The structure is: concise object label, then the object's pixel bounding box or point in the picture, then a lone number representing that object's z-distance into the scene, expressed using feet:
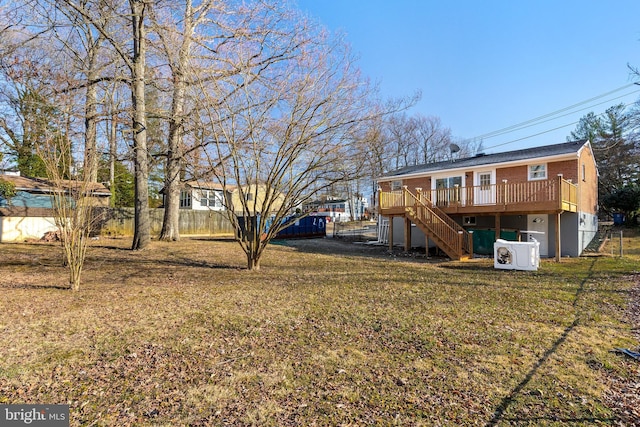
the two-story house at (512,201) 37.58
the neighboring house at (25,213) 43.83
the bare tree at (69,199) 18.82
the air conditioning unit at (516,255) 30.30
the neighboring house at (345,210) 167.73
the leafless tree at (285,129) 24.58
